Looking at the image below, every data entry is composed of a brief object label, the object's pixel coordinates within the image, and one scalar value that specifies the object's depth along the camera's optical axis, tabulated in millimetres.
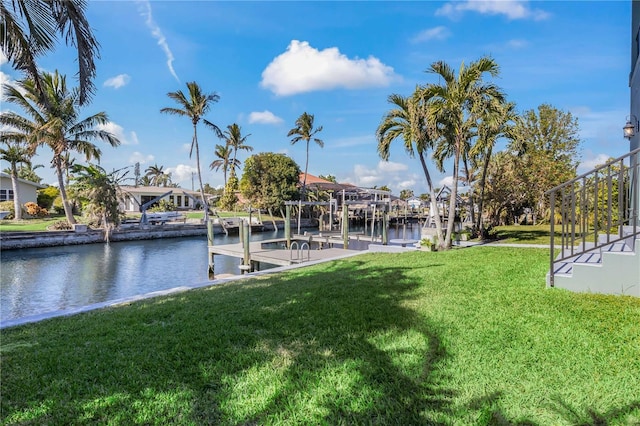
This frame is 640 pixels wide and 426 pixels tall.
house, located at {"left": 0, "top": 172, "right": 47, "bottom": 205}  33625
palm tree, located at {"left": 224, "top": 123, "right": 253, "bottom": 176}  44281
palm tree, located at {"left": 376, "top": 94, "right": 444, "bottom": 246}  11734
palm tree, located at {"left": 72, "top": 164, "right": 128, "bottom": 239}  24531
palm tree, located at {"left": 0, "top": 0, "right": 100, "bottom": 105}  5008
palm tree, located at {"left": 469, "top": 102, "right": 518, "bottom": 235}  14156
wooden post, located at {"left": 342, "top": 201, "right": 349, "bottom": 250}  16148
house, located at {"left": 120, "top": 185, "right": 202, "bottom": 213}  46281
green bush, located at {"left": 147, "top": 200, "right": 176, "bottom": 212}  44612
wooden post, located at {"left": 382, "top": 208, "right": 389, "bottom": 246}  16756
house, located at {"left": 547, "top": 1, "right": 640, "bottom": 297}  4660
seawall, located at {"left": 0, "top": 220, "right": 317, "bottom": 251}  21047
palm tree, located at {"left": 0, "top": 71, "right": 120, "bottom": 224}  23344
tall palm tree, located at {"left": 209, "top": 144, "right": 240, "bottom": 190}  50156
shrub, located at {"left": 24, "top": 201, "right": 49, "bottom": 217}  31812
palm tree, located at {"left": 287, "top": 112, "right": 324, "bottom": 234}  41750
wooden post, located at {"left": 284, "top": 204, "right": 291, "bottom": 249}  18064
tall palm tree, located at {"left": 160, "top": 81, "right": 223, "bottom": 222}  31297
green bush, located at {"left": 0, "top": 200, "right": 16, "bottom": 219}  30231
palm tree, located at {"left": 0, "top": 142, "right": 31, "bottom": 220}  29297
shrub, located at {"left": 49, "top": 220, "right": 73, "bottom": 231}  24272
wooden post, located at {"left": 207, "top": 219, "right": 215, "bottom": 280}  15406
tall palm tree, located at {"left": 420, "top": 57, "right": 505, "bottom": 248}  11102
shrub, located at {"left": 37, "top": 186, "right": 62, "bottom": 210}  37375
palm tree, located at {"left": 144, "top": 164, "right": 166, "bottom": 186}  74688
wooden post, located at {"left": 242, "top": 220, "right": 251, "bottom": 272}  13972
